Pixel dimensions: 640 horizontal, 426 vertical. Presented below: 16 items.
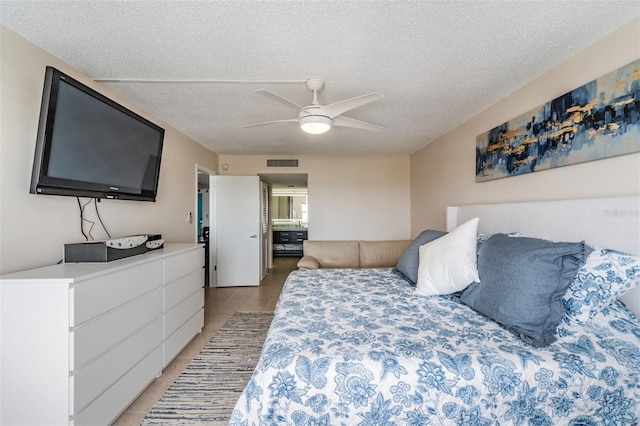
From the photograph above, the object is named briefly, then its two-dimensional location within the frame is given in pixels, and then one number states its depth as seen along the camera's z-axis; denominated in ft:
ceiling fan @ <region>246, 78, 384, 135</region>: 6.17
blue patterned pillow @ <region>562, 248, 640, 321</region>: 3.99
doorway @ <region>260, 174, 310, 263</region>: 25.82
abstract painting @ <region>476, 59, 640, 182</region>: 4.73
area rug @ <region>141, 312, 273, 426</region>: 5.47
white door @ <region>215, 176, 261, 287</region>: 15.03
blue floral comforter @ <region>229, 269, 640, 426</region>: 3.33
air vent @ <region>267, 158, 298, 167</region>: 16.14
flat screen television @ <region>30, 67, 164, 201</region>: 4.96
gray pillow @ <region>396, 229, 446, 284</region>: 7.63
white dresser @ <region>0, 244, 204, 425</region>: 4.22
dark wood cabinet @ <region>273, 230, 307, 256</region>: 25.82
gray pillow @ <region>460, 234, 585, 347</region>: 4.13
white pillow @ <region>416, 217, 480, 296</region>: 5.70
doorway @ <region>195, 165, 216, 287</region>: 14.92
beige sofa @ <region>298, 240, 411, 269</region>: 12.99
